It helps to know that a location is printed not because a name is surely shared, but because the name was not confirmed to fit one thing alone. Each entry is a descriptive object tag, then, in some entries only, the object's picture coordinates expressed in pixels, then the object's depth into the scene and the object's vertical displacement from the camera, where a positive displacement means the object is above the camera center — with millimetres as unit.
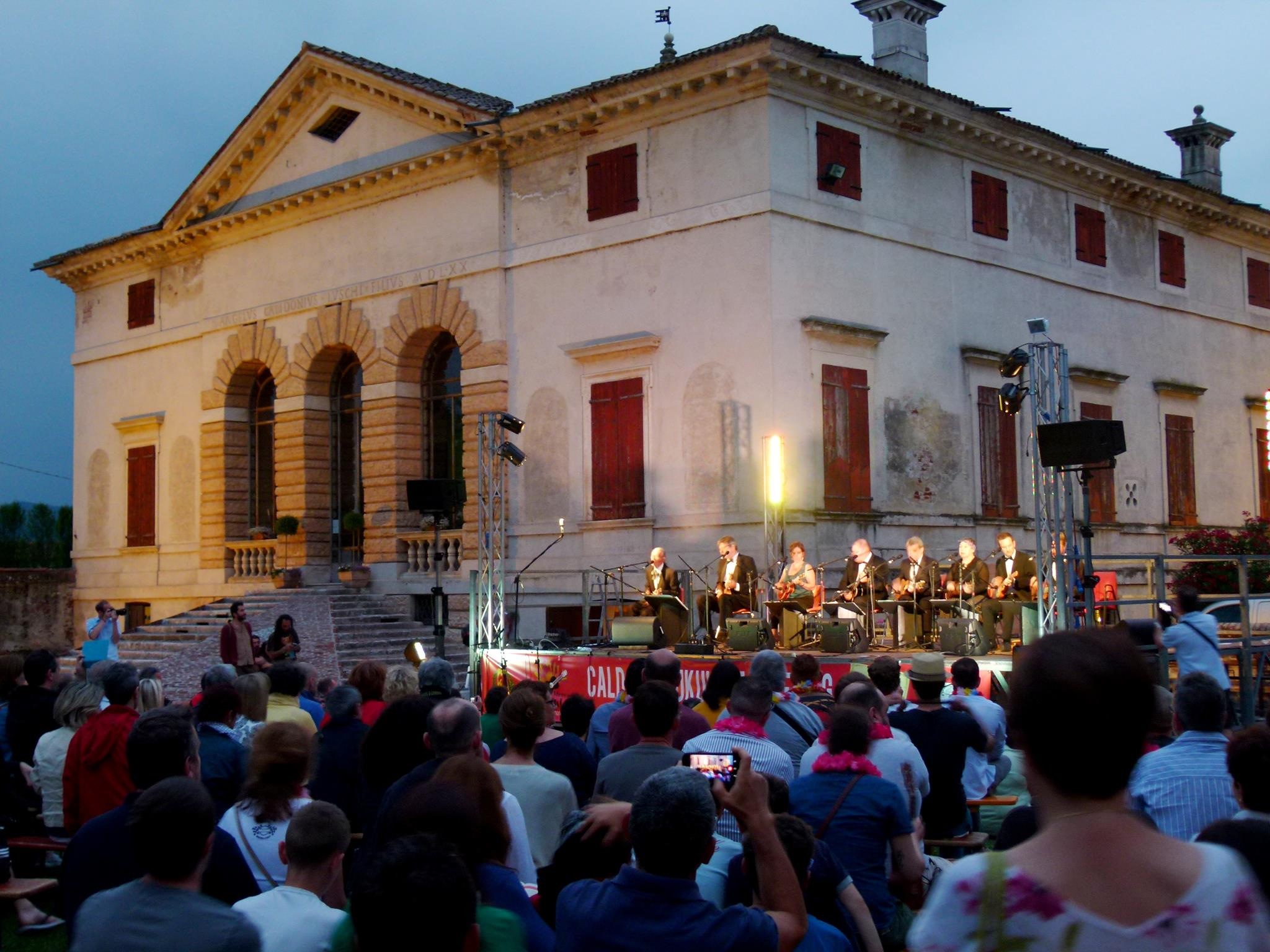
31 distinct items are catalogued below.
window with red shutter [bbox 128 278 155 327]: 28219 +5780
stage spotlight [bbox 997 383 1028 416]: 14961 +1809
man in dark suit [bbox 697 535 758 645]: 17281 -240
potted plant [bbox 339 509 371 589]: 23375 +92
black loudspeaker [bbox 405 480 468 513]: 18188 +1013
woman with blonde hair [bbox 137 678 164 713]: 7449 -668
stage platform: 13227 -1147
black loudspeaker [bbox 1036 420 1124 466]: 12695 +1108
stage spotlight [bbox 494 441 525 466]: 18281 +1574
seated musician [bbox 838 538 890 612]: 16594 -203
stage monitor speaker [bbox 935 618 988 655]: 14539 -872
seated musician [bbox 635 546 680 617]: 17547 -171
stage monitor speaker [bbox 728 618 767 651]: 16016 -882
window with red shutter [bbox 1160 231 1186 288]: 25125 +5603
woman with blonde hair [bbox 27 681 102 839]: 6875 -924
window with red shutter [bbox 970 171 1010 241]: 21547 +5737
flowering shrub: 22422 +48
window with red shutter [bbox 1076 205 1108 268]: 23391 +5658
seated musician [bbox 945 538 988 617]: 15906 -244
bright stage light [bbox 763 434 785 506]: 17922 +1250
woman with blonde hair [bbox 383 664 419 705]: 7070 -608
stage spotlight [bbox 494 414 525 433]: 18500 +2012
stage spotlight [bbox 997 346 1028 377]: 14398 +2112
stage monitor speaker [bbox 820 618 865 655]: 15242 -861
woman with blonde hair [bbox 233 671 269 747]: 6582 -650
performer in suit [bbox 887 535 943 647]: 16172 -336
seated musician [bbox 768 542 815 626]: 16281 -240
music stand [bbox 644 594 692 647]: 17203 -660
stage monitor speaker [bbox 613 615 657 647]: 16328 -822
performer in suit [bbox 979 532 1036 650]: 15523 -390
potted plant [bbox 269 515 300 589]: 23719 +52
